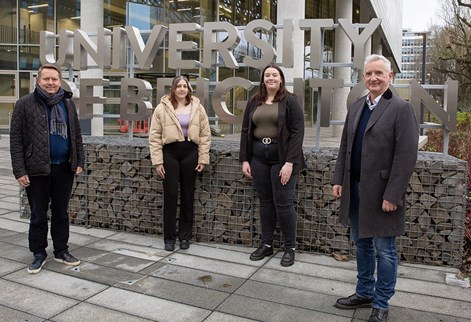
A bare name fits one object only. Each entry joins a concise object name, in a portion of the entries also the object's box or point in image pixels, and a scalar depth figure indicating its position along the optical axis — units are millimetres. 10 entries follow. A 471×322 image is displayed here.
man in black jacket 4305
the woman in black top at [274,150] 4547
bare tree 21012
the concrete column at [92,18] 13570
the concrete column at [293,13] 9375
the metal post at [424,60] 19938
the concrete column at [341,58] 17500
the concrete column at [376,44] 27422
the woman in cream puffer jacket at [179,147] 5078
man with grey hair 3197
